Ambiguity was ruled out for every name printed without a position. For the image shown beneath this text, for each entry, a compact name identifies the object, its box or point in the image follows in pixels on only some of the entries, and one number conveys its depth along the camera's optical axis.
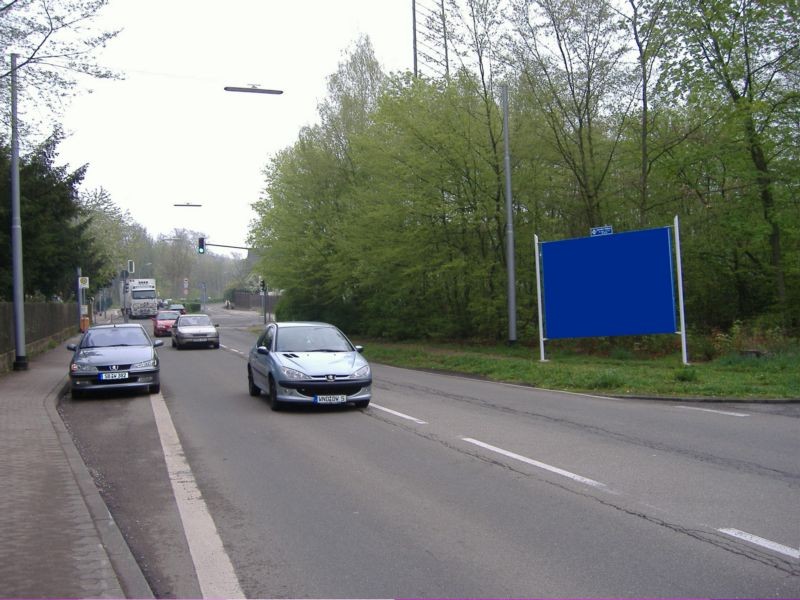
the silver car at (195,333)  32.44
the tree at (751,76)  23.25
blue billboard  19.72
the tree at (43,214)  22.66
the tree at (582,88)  24.30
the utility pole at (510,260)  22.98
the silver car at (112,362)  15.09
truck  72.44
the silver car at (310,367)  12.51
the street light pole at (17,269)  19.64
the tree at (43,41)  14.60
